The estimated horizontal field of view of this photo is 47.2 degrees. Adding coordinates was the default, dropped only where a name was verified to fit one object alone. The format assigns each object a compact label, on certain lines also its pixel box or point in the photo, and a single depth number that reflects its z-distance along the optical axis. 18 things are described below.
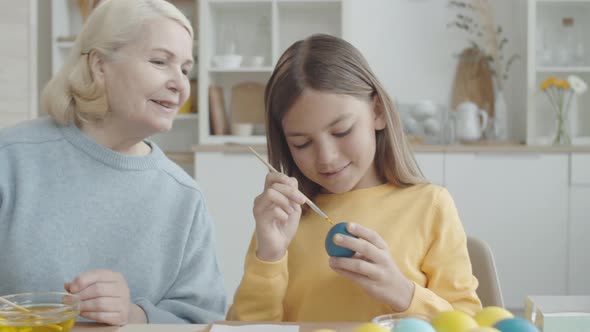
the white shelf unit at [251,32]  4.04
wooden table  1.04
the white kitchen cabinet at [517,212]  3.70
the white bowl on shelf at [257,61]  4.02
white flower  3.82
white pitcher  3.93
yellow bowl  0.92
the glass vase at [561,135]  3.83
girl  1.29
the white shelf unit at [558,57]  3.97
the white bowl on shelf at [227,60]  4.01
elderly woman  1.42
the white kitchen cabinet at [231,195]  3.80
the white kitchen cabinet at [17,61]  3.71
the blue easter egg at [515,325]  0.73
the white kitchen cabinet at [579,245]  3.69
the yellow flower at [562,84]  3.80
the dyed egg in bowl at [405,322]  0.74
